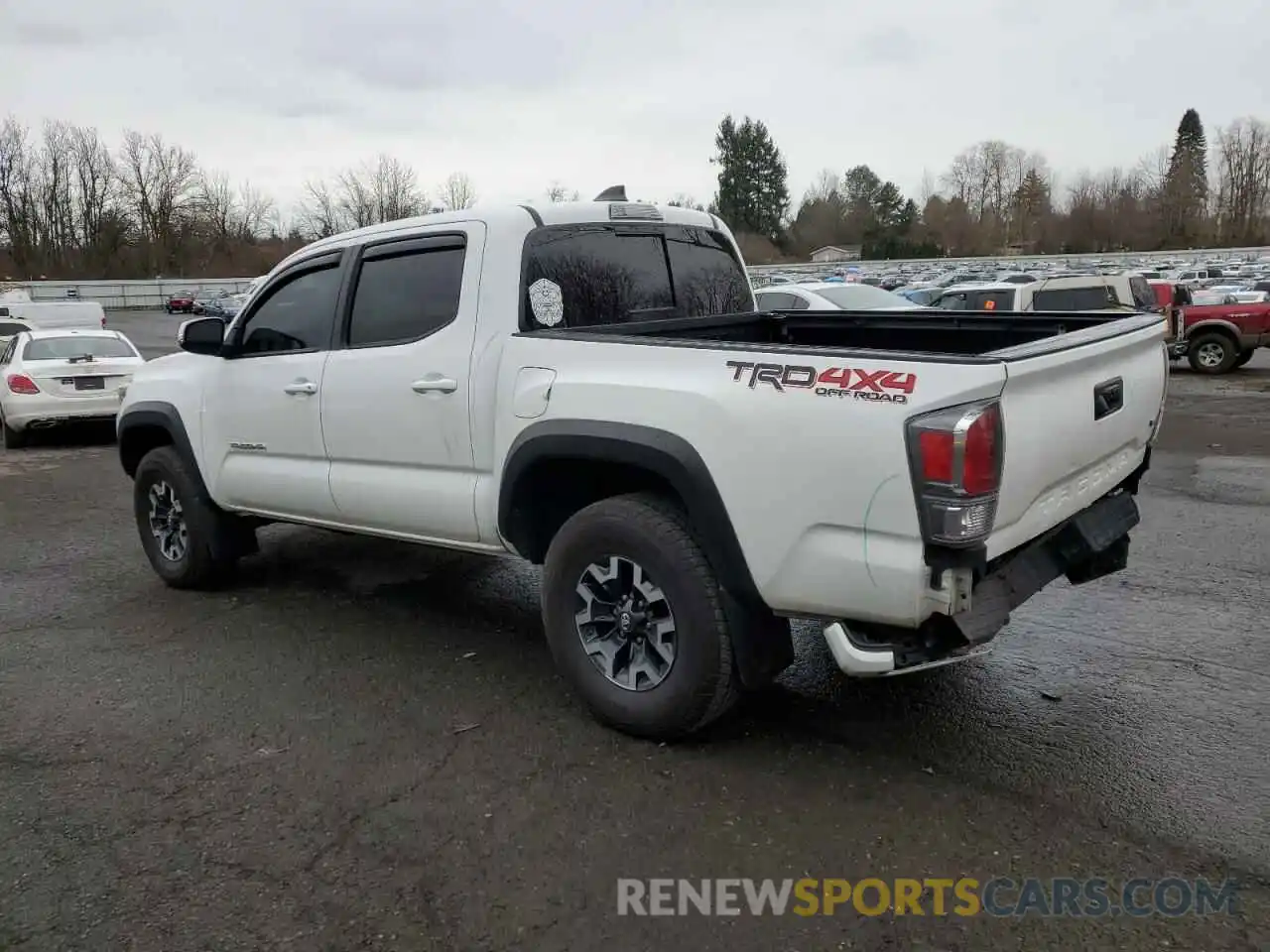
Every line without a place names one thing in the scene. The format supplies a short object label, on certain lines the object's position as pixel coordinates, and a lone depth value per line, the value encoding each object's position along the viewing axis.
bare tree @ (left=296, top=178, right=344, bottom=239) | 80.62
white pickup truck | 3.15
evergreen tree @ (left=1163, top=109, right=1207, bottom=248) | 96.00
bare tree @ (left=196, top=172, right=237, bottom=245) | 82.06
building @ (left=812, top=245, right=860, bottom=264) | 100.97
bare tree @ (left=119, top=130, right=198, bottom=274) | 78.94
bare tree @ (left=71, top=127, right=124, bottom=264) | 77.69
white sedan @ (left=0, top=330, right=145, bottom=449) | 12.41
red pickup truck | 17.81
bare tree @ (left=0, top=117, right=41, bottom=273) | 75.38
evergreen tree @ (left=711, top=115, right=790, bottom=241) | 108.69
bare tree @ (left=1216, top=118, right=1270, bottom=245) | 98.62
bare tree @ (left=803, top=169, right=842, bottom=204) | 115.44
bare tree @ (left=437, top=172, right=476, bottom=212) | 79.02
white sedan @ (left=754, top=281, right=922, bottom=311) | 14.23
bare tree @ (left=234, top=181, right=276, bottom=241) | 85.88
